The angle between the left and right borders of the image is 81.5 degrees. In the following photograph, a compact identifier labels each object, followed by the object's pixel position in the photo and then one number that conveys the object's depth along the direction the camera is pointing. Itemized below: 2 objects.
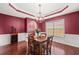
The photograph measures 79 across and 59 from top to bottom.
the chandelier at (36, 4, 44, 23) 1.85
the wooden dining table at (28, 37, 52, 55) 1.55
